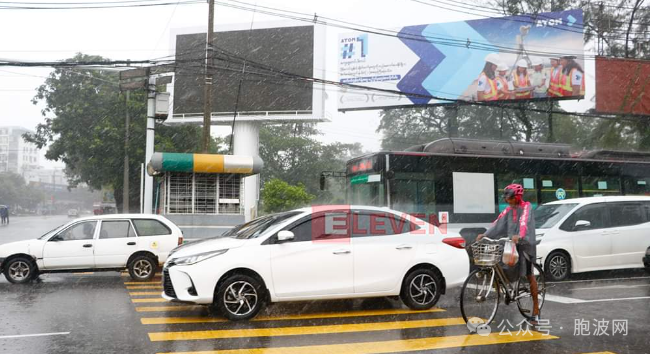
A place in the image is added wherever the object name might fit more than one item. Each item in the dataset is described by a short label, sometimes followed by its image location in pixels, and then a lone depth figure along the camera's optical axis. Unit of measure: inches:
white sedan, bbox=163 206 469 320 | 298.0
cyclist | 282.8
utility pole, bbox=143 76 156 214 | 773.3
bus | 553.0
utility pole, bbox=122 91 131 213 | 1323.8
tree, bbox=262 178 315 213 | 1144.8
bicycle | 269.4
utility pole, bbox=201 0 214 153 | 727.7
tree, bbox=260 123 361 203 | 2126.0
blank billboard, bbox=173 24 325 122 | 1273.4
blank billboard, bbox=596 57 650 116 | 1108.5
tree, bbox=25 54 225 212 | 1587.1
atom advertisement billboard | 1199.6
